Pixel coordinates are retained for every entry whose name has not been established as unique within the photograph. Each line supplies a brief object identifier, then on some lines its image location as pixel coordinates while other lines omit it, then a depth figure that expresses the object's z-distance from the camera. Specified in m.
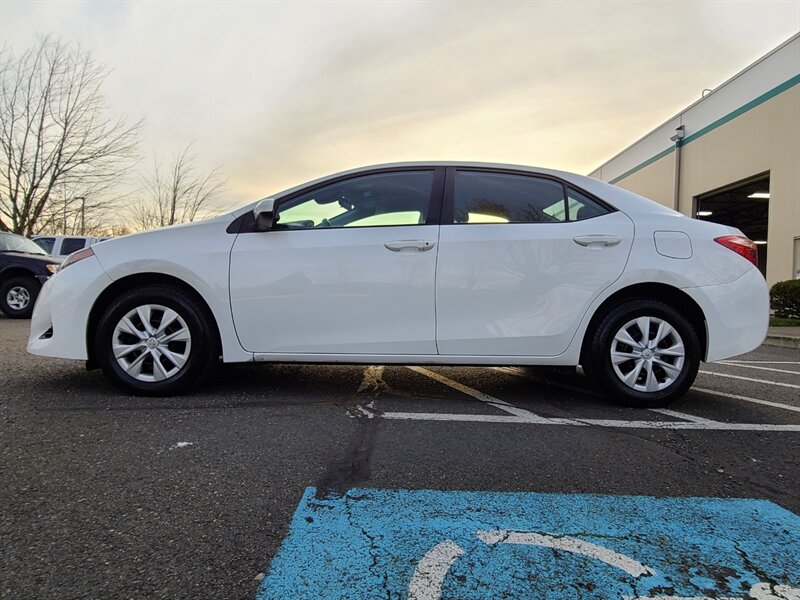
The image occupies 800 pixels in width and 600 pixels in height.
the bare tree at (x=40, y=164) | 19.77
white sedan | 3.52
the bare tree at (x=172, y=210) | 28.84
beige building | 13.27
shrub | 12.12
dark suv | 9.41
